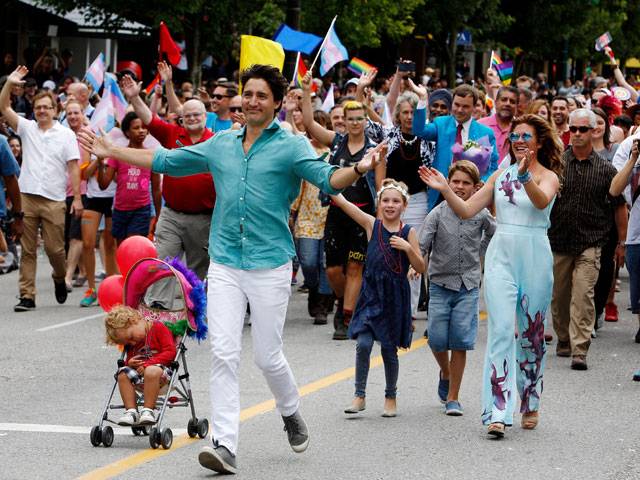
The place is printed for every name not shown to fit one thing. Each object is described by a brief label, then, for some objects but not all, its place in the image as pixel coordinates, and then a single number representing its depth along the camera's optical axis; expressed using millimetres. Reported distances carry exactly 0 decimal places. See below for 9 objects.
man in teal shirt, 12961
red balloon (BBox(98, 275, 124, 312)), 15123
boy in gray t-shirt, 16017
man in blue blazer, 22034
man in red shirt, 20828
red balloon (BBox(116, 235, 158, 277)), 15448
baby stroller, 13829
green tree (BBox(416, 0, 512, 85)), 69272
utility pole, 34934
